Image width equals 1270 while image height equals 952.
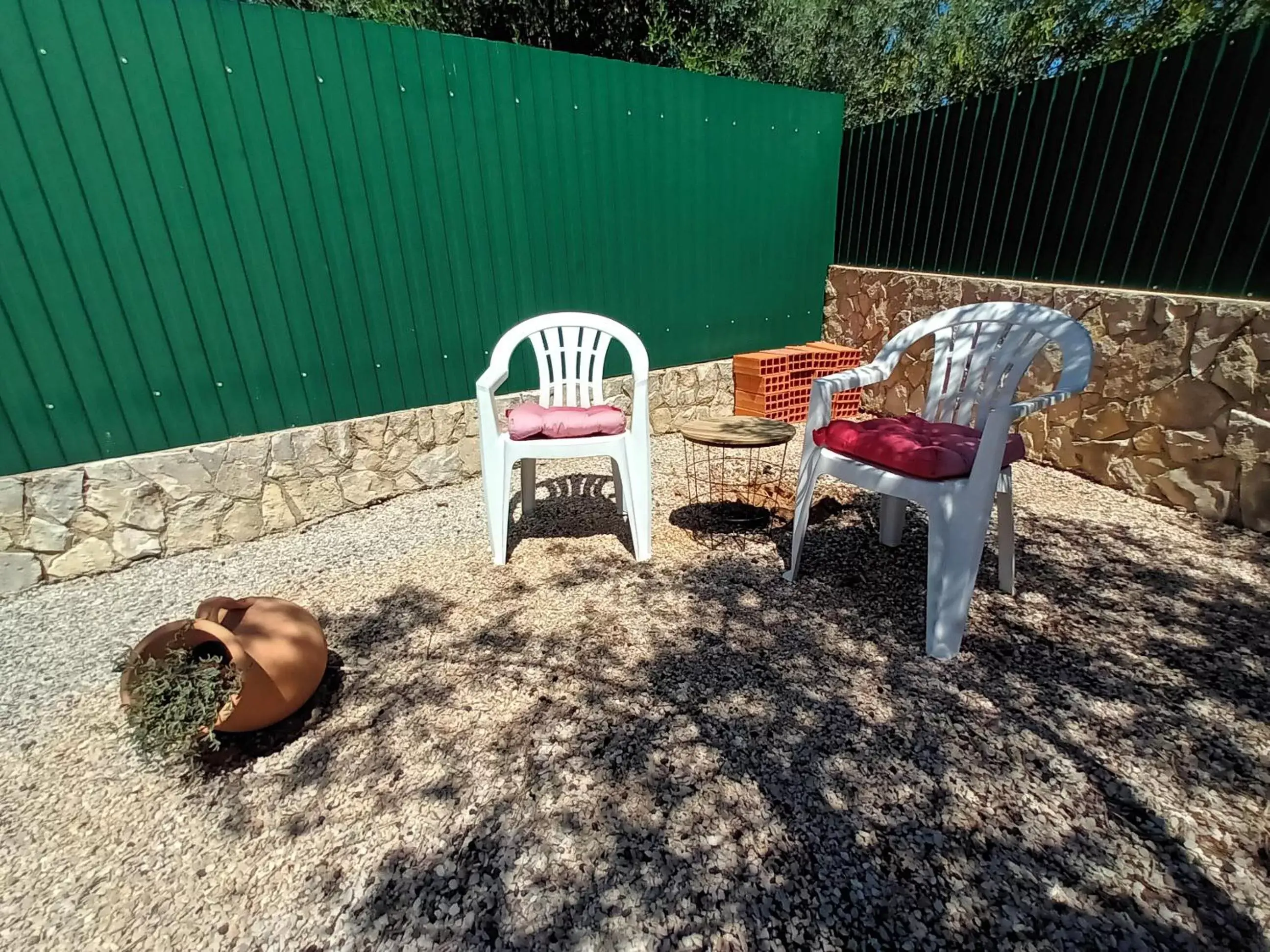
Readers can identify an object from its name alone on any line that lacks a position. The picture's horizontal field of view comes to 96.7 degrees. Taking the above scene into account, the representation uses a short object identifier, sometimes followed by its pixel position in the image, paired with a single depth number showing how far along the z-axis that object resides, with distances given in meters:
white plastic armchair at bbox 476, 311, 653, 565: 2.31
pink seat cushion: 2.30
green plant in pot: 1.37
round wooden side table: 2.32
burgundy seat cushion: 1.74
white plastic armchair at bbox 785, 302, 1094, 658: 1.72
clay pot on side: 1.46
